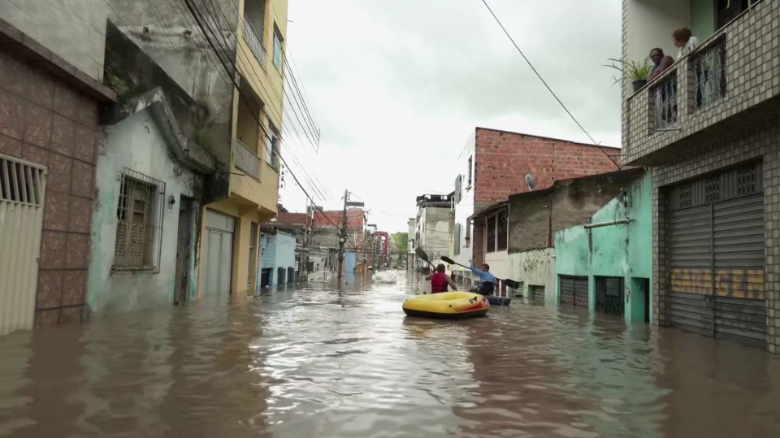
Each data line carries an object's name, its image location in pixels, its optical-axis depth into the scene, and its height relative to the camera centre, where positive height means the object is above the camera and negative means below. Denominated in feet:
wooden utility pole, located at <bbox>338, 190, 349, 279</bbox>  136.47 +6.42
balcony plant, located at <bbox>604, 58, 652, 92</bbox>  36.01 +13.57
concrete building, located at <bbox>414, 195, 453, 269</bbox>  177.68 +12.86
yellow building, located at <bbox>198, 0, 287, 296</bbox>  52.42 +10.64
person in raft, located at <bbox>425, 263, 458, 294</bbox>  48.14 -1.23
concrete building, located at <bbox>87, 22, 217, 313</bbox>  31.55 +4.61
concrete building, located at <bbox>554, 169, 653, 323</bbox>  38.14 +1.31
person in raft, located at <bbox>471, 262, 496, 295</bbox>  53.11 -1.35
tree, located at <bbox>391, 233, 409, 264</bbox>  450.09 +20.95
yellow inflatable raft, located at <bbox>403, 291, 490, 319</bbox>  38.06 -2.67
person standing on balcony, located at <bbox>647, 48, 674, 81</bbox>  33.65 +13.28
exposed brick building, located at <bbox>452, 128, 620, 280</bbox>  96.27 +19.04
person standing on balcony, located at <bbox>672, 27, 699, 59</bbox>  31.81 +14.12
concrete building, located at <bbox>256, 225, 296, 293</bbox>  81.46 +0.66
